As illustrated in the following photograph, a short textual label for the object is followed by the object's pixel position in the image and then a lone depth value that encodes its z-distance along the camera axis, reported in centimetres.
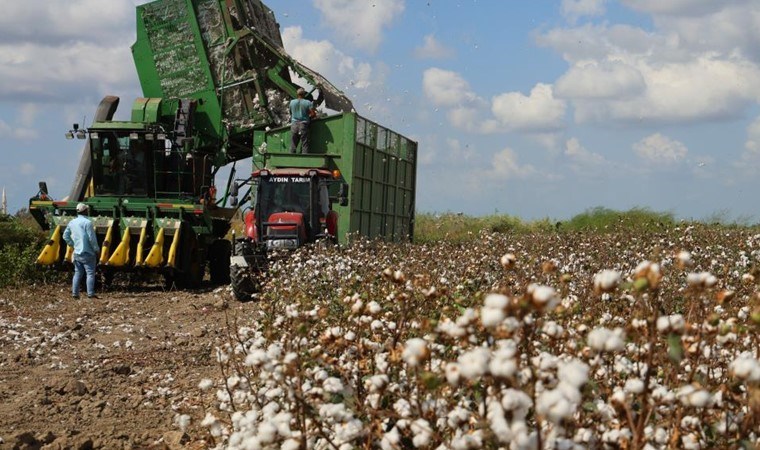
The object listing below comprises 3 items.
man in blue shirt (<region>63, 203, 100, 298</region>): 1480
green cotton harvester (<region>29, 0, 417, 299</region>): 1566
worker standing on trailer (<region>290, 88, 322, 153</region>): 1683
